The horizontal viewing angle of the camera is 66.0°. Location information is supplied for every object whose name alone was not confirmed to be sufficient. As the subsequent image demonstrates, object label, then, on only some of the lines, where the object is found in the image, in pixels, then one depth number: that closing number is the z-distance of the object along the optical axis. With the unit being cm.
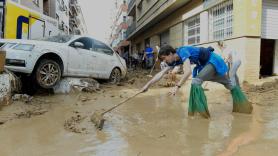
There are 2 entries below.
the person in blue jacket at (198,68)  336
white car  512
